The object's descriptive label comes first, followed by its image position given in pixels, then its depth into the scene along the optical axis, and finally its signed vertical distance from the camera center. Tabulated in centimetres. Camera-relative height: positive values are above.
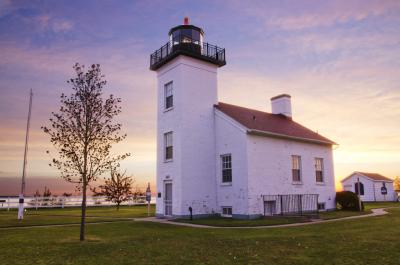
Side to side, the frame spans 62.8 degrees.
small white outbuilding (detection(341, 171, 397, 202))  4419 +47
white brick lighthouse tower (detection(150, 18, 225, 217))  2008 +437
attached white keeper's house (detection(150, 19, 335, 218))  1956 +251
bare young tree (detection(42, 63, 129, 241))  1134 +226
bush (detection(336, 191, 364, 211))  2437 -78
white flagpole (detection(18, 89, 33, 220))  1898 +108
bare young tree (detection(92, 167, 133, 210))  3597 +12
